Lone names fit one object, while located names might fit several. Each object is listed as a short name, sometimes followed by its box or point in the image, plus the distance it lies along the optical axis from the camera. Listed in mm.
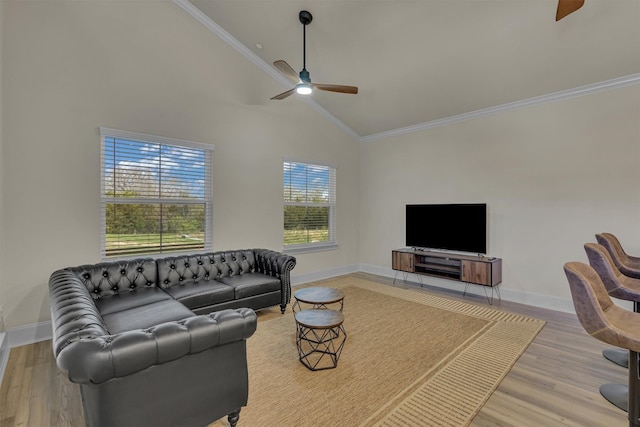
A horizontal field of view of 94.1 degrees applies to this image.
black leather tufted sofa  1398
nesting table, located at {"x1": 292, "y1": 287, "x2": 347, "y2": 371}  2648
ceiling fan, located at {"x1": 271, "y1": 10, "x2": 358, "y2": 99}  3299
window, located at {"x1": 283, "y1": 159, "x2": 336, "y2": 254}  5680
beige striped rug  2094
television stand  4531
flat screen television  4816
